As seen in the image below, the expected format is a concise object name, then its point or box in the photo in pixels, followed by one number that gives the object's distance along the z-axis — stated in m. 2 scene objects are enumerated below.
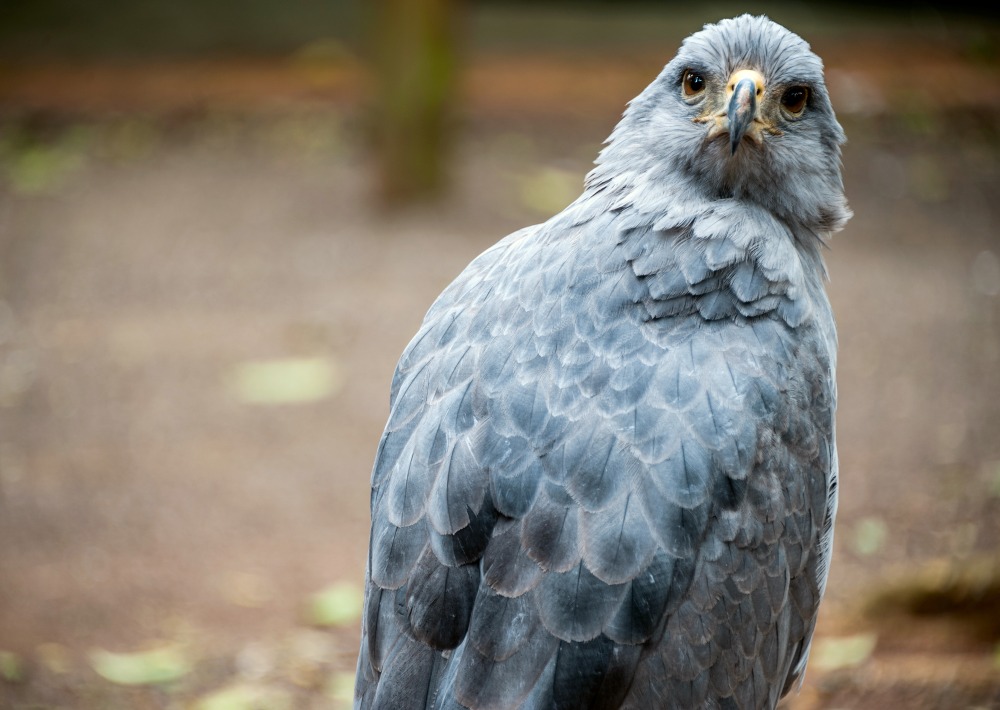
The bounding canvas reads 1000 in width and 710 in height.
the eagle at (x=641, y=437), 5.98
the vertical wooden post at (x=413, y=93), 21.23
